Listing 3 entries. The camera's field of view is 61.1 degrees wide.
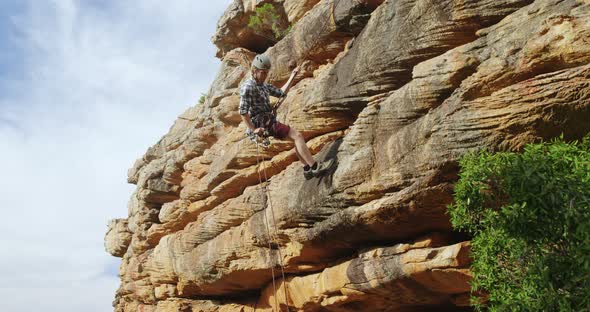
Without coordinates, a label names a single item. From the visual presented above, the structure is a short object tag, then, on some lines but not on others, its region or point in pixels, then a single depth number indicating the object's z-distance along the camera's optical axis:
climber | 11.71
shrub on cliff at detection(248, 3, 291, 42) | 17.73
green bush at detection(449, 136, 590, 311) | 6.57
